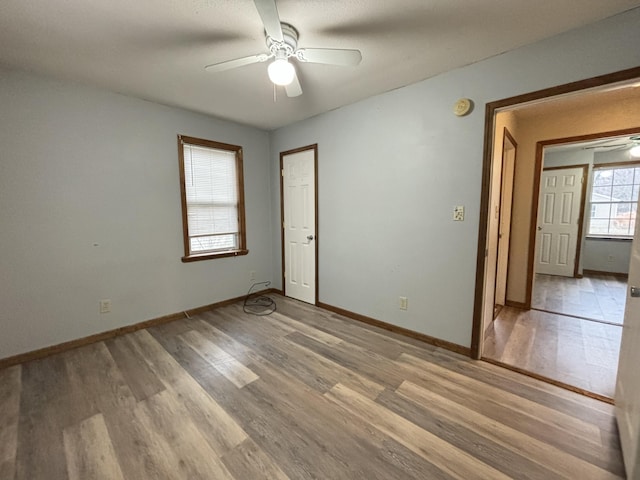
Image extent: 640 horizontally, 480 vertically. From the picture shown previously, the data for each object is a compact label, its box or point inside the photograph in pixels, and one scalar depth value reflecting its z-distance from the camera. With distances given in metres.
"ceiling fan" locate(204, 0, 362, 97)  1.58
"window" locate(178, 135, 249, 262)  3.12
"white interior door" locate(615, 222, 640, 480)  1.15
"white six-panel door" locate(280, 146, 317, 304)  3.42
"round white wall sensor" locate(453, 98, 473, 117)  2.12
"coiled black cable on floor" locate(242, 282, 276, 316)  3.33
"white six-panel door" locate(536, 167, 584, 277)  4.59
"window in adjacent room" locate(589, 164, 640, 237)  4.87
